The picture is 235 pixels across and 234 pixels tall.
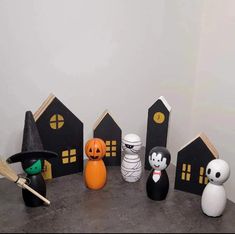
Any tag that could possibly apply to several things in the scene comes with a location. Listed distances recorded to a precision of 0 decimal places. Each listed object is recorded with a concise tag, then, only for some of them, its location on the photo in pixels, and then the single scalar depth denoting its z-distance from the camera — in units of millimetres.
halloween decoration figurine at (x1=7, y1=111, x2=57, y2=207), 701
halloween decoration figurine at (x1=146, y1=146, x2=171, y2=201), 748
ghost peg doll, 676
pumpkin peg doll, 790
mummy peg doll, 825
